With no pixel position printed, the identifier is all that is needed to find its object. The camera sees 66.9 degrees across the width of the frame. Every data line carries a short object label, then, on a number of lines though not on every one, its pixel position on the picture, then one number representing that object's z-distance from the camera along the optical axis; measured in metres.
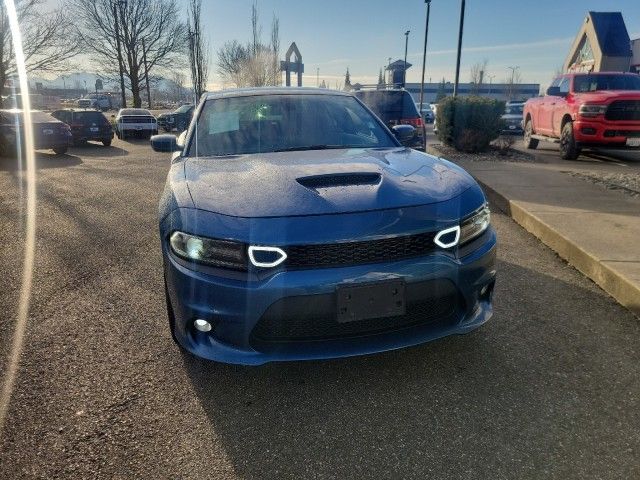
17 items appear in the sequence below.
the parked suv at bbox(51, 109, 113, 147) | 18.17
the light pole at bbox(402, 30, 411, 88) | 36.89
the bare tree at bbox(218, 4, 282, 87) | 32.88
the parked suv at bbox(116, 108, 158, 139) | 21.58
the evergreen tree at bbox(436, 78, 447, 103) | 81.64
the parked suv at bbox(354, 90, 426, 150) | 9.76
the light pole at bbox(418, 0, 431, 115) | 24.77
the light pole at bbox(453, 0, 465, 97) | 15.12
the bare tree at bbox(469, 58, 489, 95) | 66.76
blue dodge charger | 2.18
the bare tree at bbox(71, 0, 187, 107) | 33.19
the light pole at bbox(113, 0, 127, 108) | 32.43
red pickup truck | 10.07
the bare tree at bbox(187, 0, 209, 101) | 32.91
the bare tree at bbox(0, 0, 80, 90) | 21.25
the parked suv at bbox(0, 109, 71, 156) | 14.26
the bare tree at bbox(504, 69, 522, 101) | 73.25
